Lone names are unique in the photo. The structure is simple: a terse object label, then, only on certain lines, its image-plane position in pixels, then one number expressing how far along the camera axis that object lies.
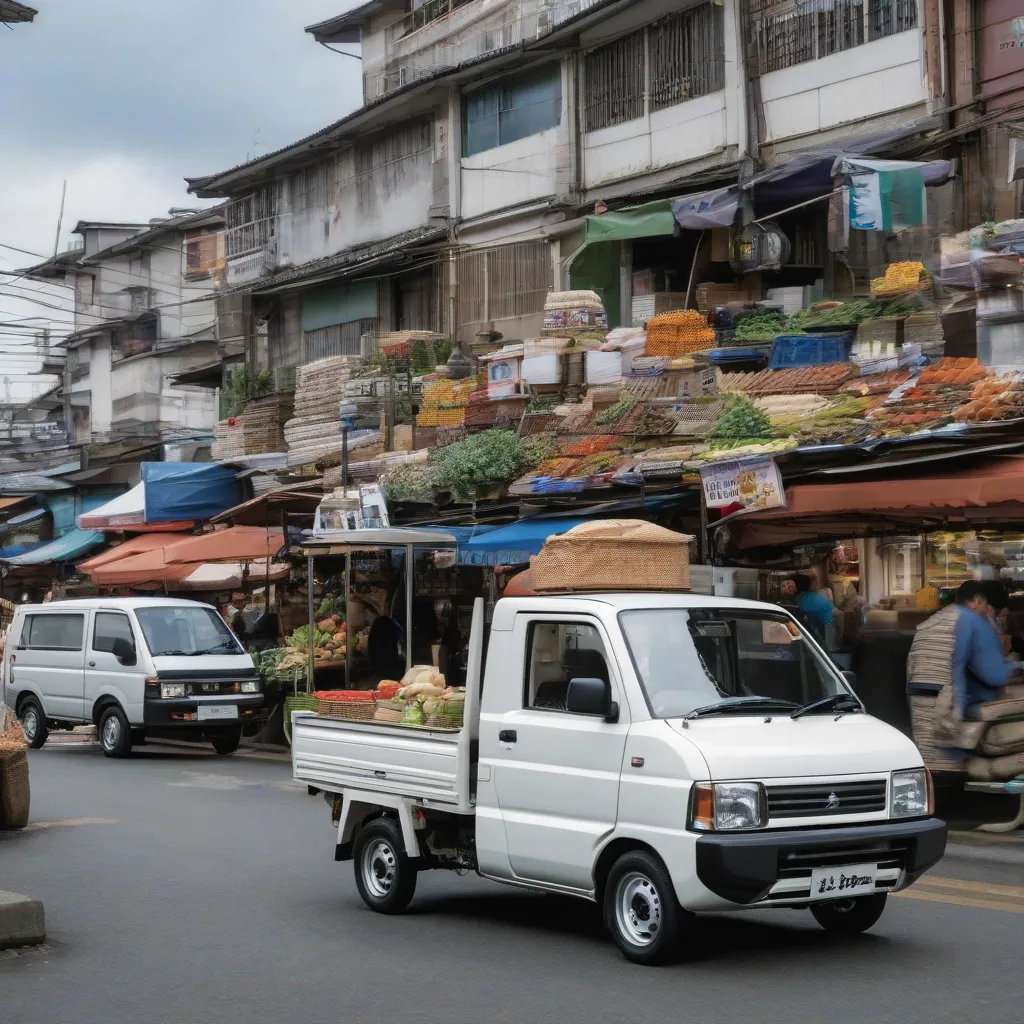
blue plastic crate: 18.72
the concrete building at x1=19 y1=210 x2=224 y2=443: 48.00
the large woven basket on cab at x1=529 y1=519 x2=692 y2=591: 8.66
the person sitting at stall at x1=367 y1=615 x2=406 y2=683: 18.17
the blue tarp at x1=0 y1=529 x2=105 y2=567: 35.84
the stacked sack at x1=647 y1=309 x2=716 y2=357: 20.64
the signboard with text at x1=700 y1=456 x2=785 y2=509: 14.43
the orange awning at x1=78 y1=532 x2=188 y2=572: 27.06
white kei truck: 6.99
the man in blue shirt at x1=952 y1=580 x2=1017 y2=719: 11.59
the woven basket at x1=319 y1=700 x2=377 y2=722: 9.66
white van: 19.47
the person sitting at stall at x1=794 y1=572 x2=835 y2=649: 15.83
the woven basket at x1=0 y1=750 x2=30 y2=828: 13.01
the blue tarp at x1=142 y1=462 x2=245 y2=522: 28.78
